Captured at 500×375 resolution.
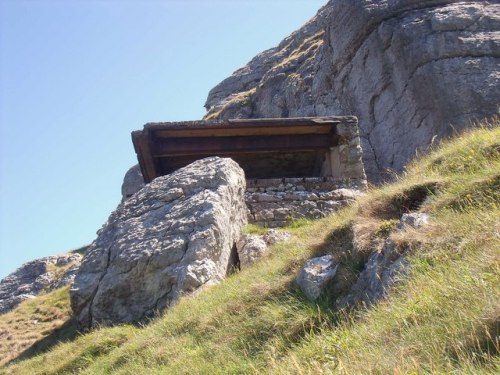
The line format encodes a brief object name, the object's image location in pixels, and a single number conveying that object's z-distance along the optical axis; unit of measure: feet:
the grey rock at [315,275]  16.25
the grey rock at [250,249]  25.52
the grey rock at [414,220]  15.97
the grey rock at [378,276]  13.82
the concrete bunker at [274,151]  34.81
